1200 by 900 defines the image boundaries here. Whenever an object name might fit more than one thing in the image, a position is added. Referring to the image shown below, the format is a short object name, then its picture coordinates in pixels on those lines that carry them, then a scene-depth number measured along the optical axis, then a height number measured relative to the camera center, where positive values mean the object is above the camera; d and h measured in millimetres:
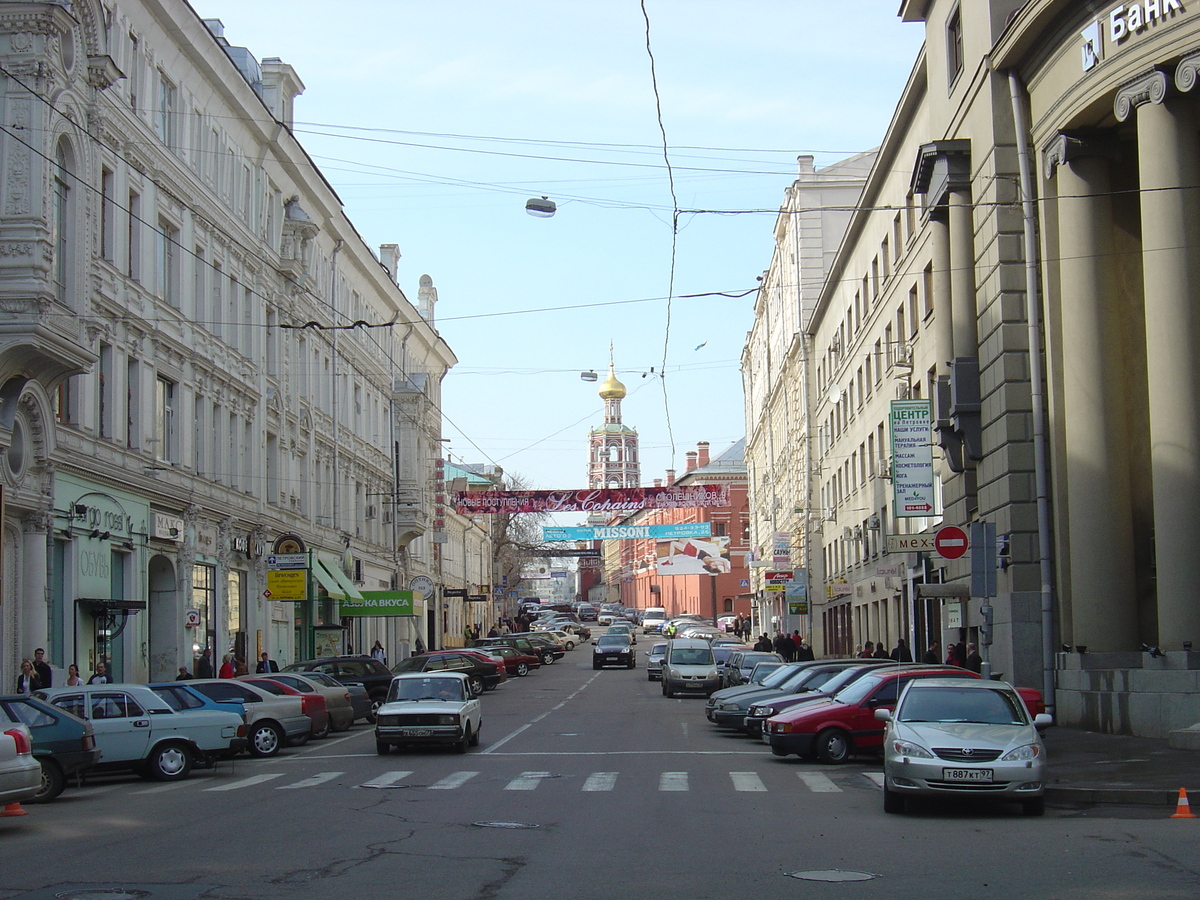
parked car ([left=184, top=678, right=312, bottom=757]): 23000 -2052
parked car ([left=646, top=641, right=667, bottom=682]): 47156 -2616
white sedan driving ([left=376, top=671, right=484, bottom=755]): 22672 -2015
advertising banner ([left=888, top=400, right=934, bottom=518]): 30219 +2748
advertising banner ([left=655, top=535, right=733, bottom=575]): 78875 +1580
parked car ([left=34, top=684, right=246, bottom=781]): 19172 -1894
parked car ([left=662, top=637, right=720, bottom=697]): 38312 -2320
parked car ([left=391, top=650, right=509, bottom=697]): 37906 -2149
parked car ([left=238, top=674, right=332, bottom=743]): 25047 -1953
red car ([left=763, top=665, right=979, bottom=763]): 20000 -2098
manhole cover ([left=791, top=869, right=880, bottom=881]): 10086 -2177
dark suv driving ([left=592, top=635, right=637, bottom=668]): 58750 -2755
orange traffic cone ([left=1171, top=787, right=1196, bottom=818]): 13586 -2314
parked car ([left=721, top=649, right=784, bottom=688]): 35375 -2114
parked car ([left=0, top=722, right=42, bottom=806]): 13320 -1665
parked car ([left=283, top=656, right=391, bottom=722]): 33156 -1907
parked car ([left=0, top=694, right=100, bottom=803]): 16469 -1724
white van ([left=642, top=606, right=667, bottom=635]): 104938 -2496
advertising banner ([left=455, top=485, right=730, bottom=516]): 57062 +3809
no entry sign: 20391 +602
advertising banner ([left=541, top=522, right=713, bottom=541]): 62281 +2610
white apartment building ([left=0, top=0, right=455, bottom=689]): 23875 +5922
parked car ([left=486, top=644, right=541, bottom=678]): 53438 -2799
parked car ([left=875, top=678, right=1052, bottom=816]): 13695 -1696
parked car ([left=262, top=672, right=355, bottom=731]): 26577 -2003
